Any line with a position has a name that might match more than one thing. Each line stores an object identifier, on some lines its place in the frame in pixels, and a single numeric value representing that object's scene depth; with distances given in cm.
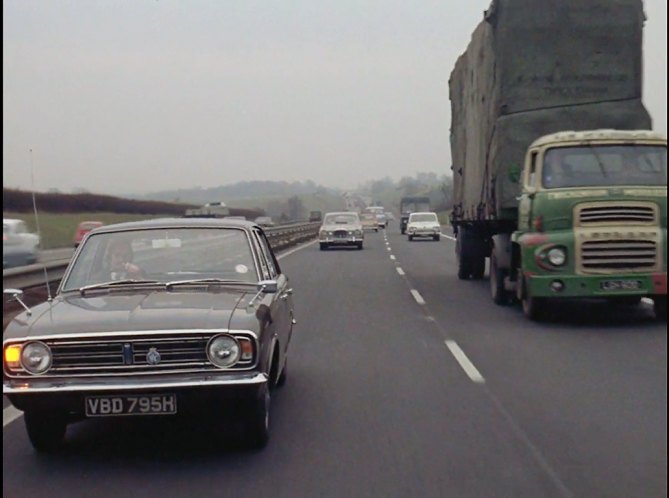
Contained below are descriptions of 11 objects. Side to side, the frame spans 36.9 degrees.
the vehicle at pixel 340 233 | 4178
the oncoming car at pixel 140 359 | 609
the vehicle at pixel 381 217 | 8267
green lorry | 1068
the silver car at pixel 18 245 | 1291
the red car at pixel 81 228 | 1639
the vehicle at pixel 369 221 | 6950
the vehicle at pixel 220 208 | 3381
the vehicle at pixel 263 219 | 5935
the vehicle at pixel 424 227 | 5219
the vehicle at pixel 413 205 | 7362
